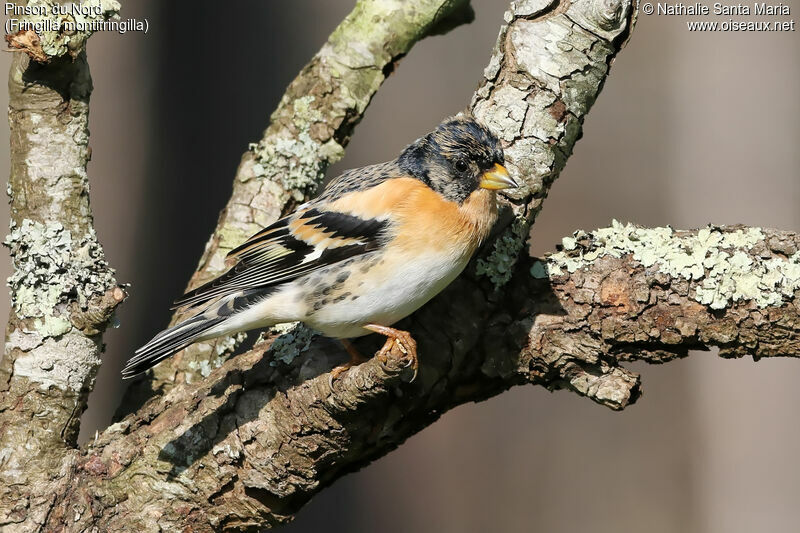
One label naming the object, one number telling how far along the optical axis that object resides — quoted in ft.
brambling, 17.34
